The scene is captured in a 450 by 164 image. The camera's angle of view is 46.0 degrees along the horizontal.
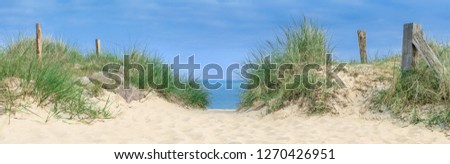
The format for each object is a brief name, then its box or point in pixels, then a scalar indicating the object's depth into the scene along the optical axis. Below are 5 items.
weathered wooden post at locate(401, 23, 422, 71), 9.68
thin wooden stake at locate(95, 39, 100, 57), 17.07
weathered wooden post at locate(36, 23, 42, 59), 13.98
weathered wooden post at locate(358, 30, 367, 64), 13.38
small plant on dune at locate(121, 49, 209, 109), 13.25
